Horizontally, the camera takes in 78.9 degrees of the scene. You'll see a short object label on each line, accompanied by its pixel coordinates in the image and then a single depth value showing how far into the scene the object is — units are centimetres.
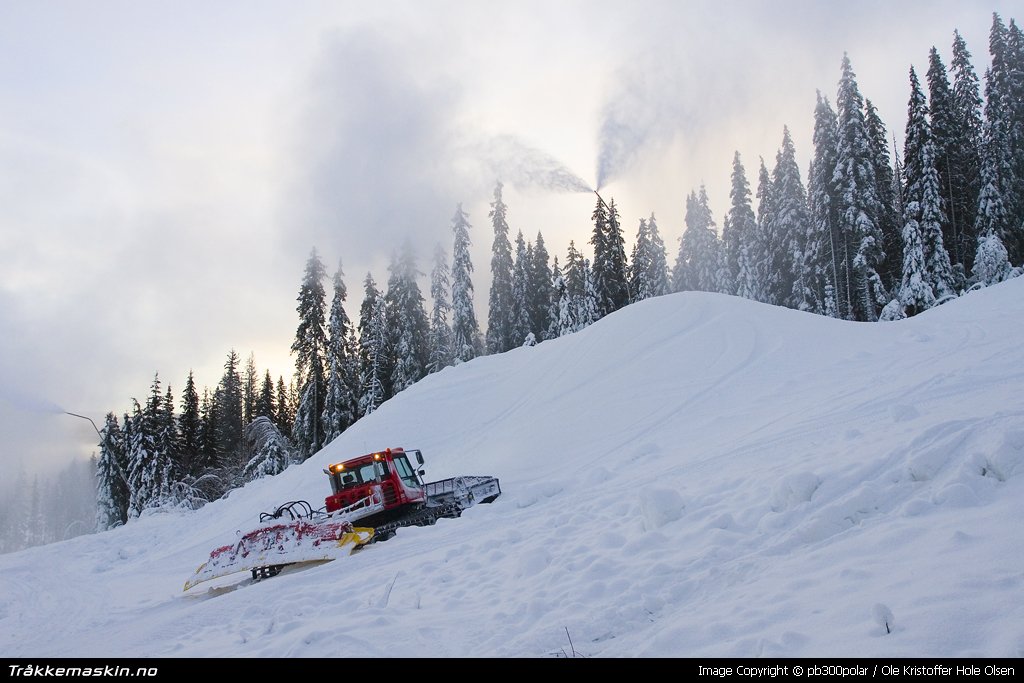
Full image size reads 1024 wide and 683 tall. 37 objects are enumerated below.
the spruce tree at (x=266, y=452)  3738
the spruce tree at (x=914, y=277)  3197
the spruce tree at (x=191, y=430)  4903
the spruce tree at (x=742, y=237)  5059
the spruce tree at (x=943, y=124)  3544
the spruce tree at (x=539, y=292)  5403
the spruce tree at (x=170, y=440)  4431
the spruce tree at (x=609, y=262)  4800
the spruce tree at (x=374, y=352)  4500
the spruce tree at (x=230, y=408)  5872
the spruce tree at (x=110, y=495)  4509
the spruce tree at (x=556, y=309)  4653
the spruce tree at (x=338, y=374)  4278
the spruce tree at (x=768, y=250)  4888
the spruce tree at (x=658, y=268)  5954
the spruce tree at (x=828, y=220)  3925
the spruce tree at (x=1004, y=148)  3234
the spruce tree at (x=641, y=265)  5456
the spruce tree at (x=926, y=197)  3231
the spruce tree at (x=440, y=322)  4672
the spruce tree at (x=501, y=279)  5297
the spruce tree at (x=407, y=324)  4609
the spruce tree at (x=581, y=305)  4638
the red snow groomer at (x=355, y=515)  1104
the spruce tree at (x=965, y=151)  3581
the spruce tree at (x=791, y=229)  4516
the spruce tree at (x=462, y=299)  4697
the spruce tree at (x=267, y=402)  5703
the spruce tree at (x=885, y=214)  4078
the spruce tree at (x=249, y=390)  6409
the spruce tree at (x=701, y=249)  5528
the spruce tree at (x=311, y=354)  4381
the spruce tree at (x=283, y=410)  6162
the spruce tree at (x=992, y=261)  3027
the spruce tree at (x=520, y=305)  5275
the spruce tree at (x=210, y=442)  5044
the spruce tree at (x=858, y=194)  3681
